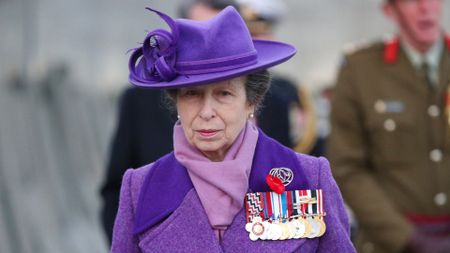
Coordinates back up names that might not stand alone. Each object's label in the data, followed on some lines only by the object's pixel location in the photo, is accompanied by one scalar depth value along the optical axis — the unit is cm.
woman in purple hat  902
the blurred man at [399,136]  1383
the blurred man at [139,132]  1252
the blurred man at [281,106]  1287
